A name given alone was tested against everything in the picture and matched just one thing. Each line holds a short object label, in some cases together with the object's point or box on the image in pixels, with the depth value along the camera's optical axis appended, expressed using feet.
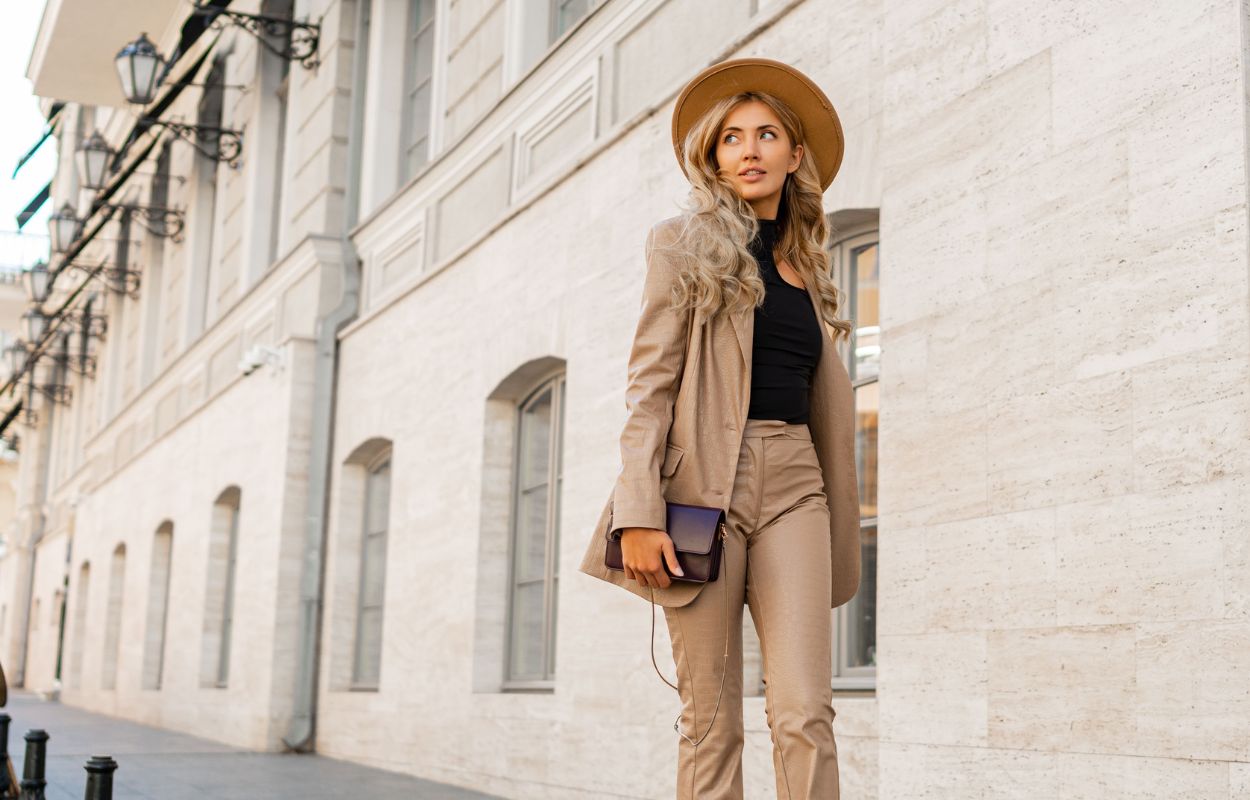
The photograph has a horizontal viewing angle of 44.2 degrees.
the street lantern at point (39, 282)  90.68
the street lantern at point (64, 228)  80.64
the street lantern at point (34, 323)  95.09
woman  11.39
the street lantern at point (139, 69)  56.39
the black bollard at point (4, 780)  23.88
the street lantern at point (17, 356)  102.17
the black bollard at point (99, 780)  15.65
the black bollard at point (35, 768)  21.93
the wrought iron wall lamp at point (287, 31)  48.47
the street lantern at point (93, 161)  71.36
